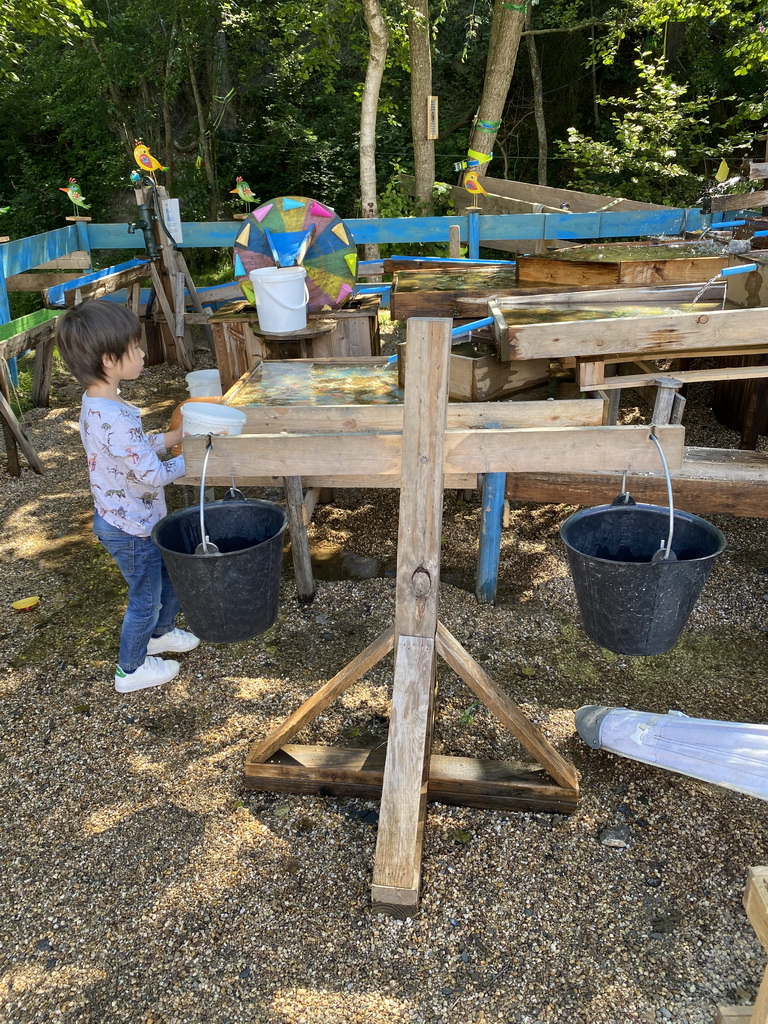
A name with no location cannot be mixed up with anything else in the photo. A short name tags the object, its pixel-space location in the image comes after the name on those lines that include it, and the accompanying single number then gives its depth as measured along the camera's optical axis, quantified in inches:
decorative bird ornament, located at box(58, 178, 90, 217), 294.1
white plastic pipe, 94.9
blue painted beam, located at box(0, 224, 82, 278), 241.3
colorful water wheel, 186.2
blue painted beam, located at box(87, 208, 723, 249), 261.0
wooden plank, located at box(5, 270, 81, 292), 273.7
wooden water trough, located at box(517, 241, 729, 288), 147.3
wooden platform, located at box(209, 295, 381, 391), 189.6
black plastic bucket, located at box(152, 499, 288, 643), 82.0
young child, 100.2
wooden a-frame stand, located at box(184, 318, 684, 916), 76.4
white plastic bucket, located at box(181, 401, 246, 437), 79.4
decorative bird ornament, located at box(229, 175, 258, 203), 296.3
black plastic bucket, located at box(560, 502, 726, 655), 78.4
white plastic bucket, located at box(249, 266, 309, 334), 170.9
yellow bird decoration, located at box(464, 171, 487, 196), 279.7
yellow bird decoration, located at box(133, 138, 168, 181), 265.4
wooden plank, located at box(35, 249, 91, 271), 292.4
